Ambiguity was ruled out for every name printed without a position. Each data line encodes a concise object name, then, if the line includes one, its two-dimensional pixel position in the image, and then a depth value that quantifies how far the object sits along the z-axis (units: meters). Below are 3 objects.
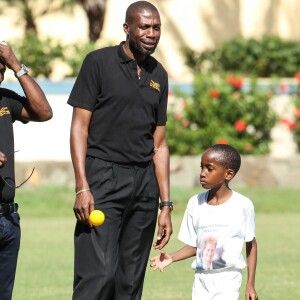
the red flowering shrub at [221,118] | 39.62
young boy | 14.49
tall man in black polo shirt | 14.22
